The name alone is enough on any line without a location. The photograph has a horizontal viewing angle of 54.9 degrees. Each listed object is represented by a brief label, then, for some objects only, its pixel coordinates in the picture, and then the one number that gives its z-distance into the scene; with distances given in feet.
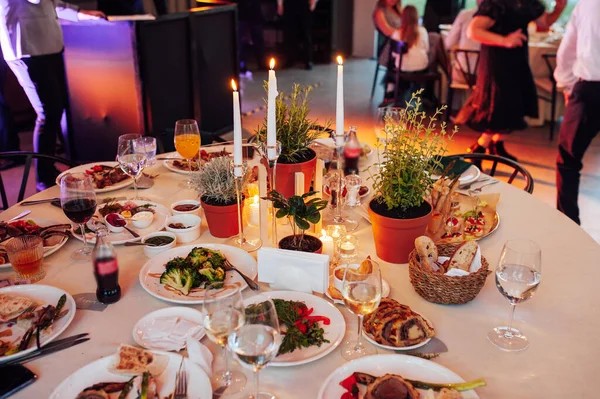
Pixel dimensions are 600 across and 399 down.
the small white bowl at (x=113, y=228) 5.95
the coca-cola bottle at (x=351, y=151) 4.78
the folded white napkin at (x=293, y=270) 4.78
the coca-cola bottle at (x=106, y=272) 4.61
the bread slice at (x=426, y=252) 4.83
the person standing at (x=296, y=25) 27.12
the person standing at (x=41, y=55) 11.47
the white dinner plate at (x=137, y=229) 5.79
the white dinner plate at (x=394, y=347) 4.18
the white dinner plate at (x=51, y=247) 5.37
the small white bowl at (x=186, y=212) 6.18
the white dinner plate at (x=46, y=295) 4.50
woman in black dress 13.29
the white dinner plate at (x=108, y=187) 7.07
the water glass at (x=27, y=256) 5.07
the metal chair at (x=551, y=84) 17.70
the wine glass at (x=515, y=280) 4.32
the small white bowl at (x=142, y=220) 6.07
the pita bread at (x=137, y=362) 3.88
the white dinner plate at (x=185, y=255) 4.80
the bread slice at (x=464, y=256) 4.78
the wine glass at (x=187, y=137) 7.13
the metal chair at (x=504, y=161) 7.35
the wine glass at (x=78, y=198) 5.36
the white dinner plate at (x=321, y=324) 4.05
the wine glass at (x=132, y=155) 6.49
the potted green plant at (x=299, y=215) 4.99
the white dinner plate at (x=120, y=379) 3.73
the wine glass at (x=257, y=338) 3.48
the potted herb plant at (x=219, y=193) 5.73
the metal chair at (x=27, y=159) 7.61
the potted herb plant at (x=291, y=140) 6.13
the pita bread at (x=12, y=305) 4.49
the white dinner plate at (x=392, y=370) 3.81
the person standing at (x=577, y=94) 10.59
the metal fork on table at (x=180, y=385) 3.70
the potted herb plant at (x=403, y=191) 5.14
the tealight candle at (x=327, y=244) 5.53
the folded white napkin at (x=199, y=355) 3.95
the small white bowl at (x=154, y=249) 5.52
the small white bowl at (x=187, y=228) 5.83
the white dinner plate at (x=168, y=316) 4.32
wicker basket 4.62
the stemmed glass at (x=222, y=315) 3.62
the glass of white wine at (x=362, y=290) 3.96
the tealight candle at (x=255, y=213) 6.13
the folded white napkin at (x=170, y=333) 4.24
